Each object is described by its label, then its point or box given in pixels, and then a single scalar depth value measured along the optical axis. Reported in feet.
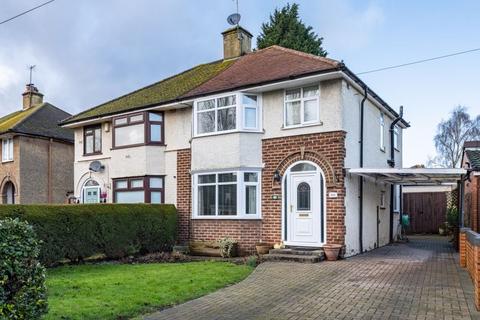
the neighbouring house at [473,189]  42.34
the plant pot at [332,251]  39.37
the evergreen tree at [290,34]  91.50
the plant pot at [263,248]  43.42
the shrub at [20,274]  14.75
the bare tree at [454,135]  131.03
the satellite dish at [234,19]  62.54
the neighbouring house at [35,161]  76.13
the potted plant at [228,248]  44.96
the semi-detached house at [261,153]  42.32
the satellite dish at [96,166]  58.44
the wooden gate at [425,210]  72.08
